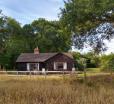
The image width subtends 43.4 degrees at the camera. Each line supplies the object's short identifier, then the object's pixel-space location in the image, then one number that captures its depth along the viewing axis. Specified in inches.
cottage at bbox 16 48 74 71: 939.0
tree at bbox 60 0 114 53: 376.5
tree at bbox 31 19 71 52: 1326.0
